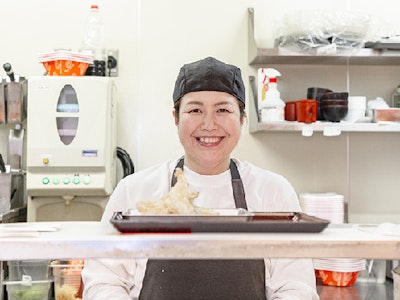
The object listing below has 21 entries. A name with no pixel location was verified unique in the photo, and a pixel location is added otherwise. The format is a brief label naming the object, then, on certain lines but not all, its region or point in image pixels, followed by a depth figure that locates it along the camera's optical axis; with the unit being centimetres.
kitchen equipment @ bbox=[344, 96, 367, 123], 316
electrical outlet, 336
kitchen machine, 297
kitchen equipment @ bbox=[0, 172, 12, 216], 293
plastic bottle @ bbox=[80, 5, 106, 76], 328
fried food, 103
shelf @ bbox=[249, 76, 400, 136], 307
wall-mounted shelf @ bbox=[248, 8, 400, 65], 314
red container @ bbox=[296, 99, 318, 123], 312
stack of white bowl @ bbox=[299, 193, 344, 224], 308
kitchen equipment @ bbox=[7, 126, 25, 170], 334
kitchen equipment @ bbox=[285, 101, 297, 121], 322
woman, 162
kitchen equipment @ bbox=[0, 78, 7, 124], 313
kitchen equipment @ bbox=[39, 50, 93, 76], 300
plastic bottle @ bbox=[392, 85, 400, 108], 345
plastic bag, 305
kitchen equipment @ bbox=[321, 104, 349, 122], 313
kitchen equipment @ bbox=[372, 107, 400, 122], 316
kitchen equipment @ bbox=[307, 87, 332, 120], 329
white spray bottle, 311
